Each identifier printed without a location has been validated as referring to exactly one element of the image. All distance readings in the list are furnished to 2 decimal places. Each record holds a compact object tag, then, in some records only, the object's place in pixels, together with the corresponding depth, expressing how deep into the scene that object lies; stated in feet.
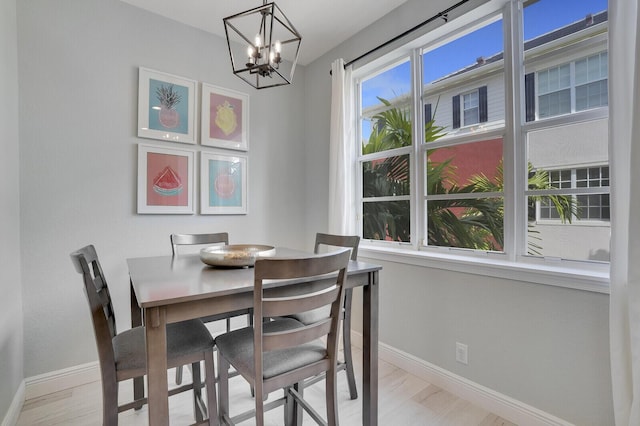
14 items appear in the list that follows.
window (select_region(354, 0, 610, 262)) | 5.20
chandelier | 4.76
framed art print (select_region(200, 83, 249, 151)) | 8.77
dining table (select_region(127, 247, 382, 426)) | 3.50
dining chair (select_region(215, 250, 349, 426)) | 3.70
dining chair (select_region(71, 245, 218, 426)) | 4.11
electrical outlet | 6.35
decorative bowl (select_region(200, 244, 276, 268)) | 5.00
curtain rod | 6.49
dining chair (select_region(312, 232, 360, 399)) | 6.14
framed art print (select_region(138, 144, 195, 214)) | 7.84
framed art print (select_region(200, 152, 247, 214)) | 8.75
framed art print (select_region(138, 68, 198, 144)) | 7.84
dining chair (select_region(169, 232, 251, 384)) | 6.47
